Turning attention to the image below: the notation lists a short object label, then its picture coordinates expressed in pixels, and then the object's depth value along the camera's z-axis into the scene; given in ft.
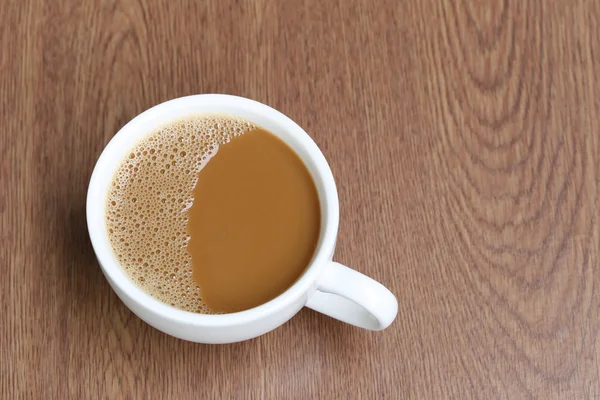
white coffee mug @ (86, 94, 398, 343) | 1.52
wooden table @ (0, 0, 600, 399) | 1.66
